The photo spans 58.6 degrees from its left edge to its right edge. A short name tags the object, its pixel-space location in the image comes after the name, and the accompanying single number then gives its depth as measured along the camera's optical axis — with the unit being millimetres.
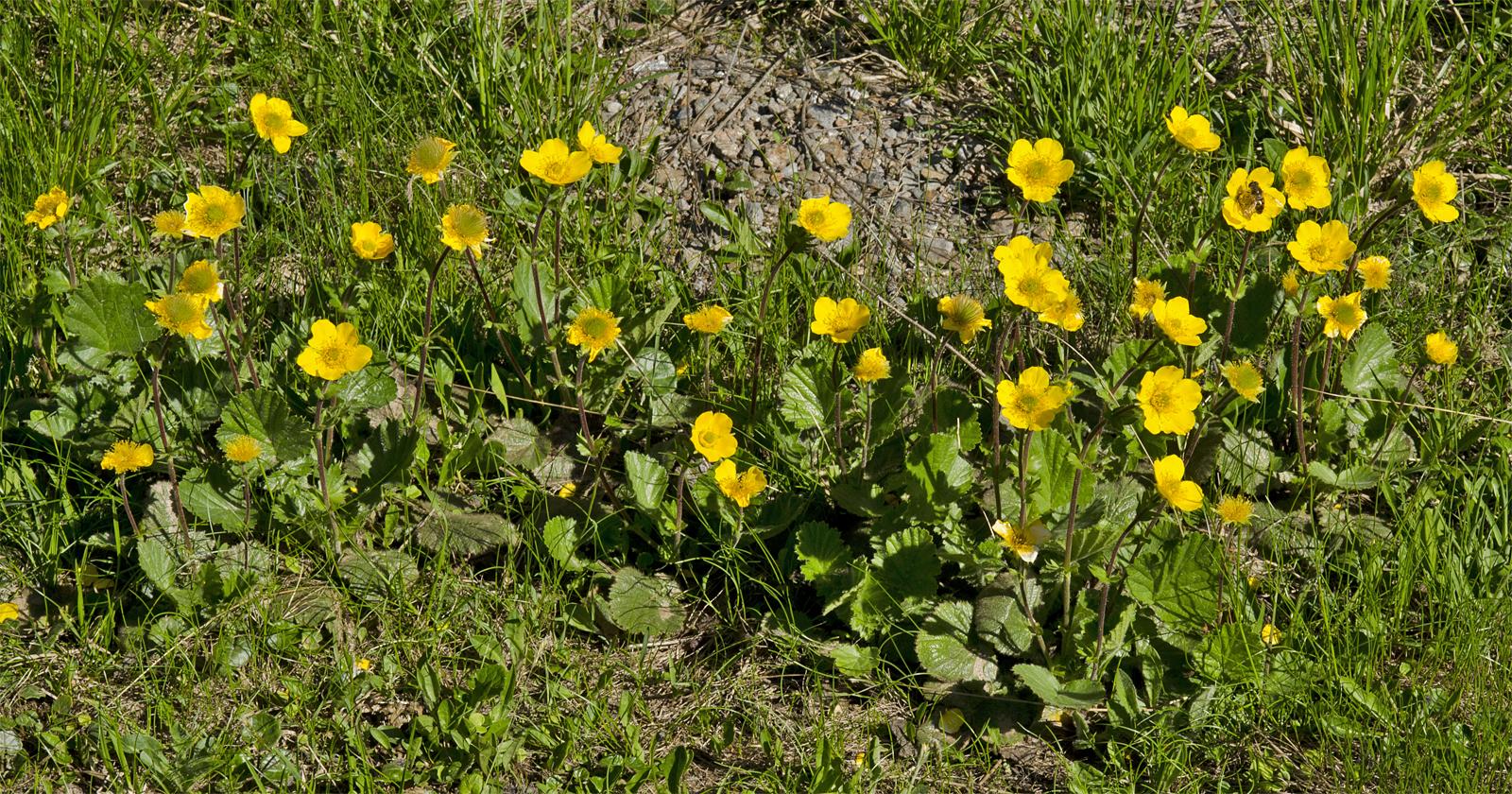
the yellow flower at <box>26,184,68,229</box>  2710
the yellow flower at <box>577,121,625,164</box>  2736
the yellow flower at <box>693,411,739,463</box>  2523
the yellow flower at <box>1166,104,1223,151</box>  2754
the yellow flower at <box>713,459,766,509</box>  2553
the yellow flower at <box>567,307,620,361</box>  2654
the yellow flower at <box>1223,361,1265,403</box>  2439
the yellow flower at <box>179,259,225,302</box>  2420
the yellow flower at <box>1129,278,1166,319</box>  2805
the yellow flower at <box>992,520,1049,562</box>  2443
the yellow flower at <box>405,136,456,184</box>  2643
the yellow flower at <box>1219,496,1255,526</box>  2396
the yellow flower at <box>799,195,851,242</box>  2537
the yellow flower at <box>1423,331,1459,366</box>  2750
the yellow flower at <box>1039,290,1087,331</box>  2418
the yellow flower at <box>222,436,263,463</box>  2525
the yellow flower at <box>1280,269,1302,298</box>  2787
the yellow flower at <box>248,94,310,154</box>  2777
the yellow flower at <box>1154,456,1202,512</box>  2184
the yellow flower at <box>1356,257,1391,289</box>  2846
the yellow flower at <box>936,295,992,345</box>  2564
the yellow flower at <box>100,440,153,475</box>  2527
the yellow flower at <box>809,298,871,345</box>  2635
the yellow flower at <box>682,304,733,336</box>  2758
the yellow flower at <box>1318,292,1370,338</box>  2639
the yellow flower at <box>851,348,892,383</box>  2596
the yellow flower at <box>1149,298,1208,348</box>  2453
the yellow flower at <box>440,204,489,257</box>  2529
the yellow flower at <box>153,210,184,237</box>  2549
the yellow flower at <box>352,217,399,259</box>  2633
